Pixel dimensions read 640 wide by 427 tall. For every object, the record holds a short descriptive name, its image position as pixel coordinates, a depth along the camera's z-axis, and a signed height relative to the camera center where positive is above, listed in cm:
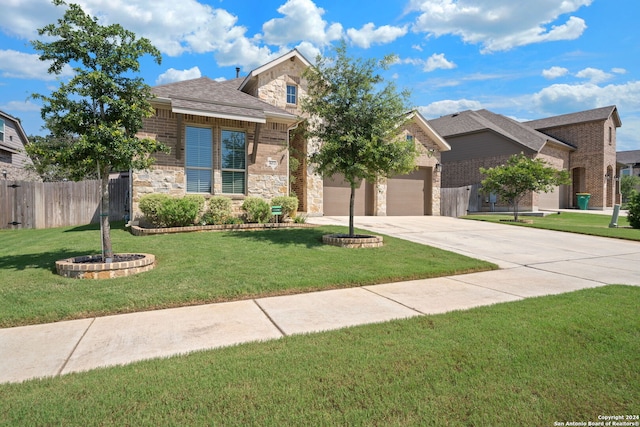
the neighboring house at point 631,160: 5234 +623
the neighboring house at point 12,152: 2052 +266
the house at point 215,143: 1064 +179
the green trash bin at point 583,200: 2677 +13
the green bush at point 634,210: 1446 -32
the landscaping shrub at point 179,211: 982 -35
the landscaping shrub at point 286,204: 1180 -15
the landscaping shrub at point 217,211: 1084 -37
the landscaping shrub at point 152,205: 980 -19
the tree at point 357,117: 813 +191
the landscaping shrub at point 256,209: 1134 -31
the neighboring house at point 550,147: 2420 +380
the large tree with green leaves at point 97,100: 560 +156
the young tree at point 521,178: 1638 +105
